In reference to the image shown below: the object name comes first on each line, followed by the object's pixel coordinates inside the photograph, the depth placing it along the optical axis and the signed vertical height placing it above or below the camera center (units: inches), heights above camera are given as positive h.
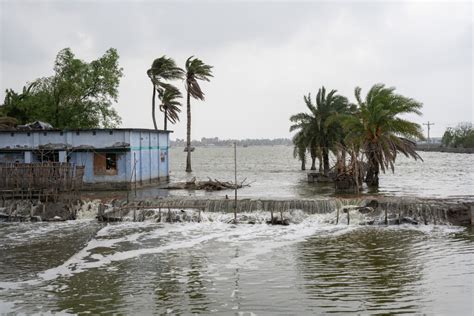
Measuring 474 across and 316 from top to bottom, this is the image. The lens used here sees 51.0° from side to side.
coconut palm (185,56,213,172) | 1913.1 +302.3
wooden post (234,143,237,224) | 860.9 -102.2
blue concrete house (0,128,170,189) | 1221.1 +7.6
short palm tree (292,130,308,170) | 1665.5 +31.6
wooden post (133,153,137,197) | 1173.4 -16.9
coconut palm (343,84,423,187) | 1186.6 +62.7
